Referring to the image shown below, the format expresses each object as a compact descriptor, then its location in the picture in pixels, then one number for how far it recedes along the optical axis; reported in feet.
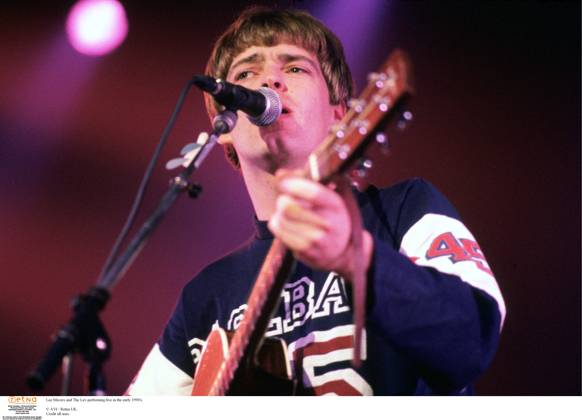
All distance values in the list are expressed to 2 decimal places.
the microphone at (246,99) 7.89
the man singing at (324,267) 7.22
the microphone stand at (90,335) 7.20
